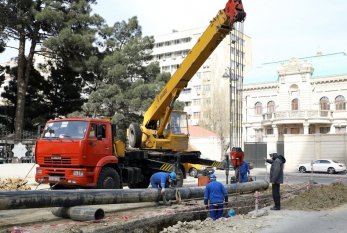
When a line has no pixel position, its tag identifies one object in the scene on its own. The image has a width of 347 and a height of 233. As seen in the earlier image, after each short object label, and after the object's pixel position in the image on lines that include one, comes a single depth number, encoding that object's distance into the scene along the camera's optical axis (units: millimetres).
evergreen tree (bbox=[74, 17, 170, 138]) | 32188
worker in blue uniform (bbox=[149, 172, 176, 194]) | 12647
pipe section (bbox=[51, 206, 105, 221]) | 9680
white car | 36562
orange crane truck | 13211
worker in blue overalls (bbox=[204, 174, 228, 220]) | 11180
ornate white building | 57312
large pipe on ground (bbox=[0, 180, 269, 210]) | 8953
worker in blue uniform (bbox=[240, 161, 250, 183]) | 16922
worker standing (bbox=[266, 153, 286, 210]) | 12195
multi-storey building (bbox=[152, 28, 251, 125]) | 74956
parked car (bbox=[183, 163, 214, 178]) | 17867
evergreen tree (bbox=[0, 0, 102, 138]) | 30062
